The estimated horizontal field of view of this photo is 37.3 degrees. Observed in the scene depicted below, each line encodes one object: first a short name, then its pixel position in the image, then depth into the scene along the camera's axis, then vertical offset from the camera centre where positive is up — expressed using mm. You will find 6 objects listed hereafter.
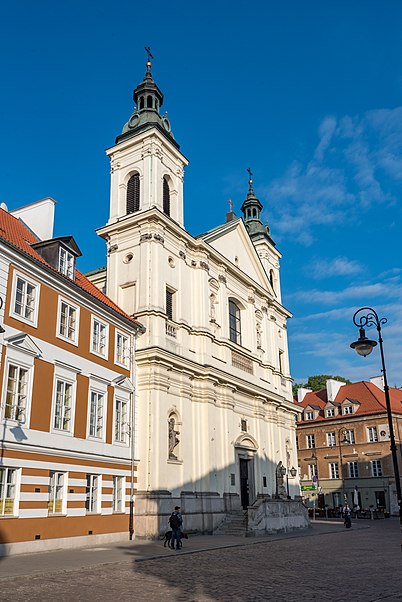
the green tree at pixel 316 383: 81500 +15718
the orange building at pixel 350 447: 58094 +5498
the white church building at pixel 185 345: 29359 +8955
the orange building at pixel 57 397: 19906 +4110
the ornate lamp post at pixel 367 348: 18047 +4409
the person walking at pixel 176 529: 21750 -787
